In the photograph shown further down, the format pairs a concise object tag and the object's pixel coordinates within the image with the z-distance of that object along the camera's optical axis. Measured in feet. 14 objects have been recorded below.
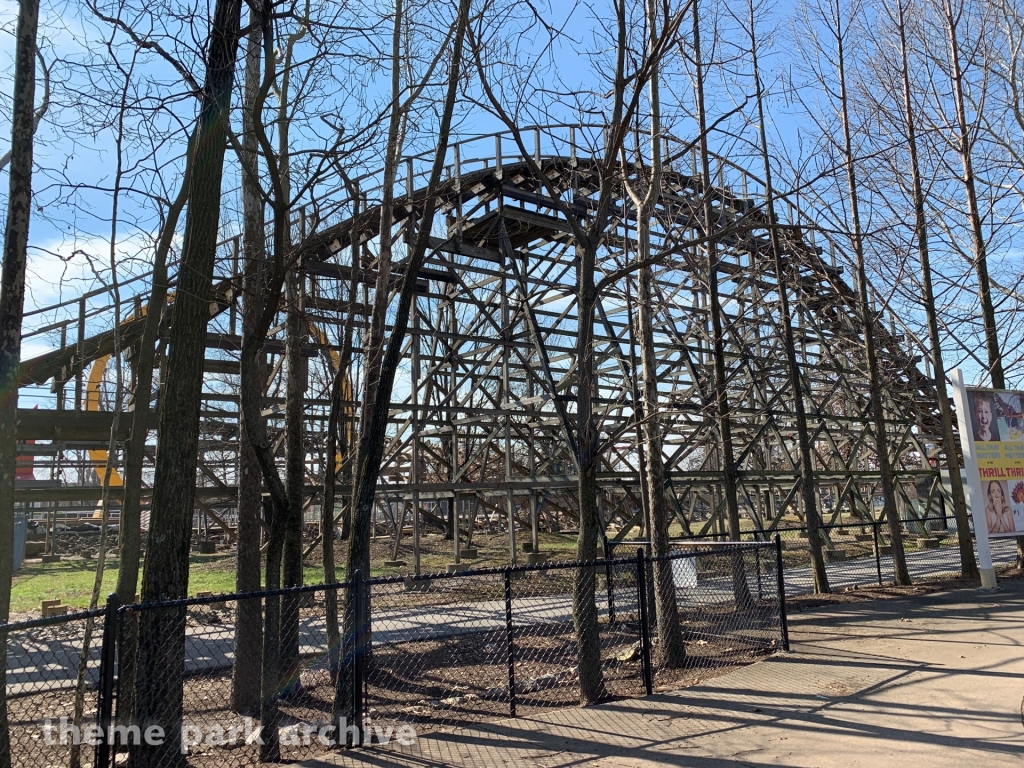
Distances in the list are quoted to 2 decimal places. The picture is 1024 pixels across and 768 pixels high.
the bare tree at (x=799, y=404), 36.11
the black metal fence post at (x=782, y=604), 23.53
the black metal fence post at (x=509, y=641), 17.11
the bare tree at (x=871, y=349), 39.68
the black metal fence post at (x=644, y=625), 19.03
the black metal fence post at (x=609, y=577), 23.32
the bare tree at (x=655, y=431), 23.67
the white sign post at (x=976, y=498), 35.65
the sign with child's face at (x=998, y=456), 36.52
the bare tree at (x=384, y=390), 17.83
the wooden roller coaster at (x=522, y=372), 34.91
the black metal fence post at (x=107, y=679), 11.94
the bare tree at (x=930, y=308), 40.93
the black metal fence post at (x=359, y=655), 15.48
